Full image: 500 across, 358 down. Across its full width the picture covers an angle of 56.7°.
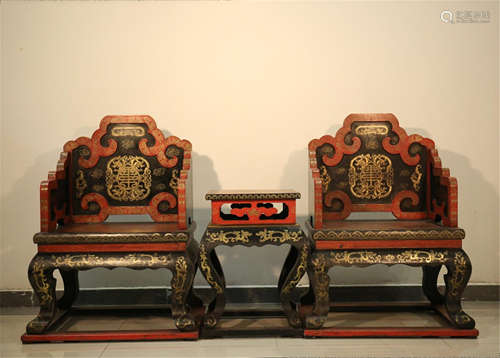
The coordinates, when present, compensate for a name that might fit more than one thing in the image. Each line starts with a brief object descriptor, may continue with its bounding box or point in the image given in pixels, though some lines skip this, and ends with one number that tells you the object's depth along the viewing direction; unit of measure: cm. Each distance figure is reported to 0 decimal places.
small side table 229
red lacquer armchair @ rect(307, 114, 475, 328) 234
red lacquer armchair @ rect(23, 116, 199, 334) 226
